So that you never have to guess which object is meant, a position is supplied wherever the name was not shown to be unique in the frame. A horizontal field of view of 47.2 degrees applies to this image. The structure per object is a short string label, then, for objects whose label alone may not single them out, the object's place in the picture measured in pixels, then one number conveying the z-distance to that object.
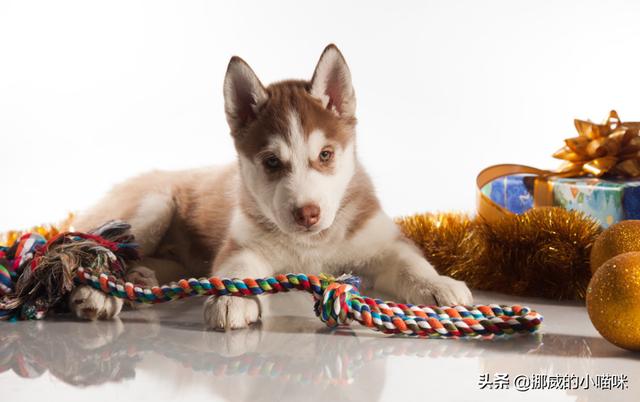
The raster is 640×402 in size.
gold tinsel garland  2.65
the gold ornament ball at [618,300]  1.88
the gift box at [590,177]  2.88
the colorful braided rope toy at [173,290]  2.18
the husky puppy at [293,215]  2.42
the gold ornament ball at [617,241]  2.25
